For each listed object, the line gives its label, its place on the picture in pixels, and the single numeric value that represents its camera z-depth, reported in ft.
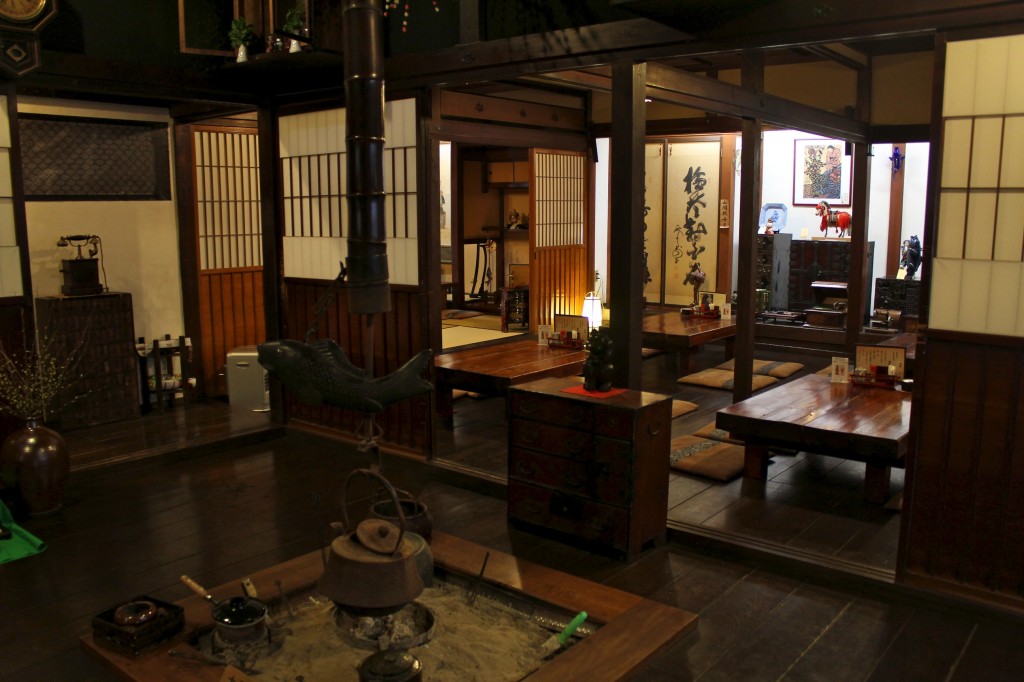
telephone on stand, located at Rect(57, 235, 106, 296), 20.70
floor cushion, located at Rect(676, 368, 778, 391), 25.49
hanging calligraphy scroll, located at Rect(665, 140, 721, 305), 32.99
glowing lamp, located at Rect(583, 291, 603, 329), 26.78
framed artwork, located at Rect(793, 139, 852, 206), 33.22
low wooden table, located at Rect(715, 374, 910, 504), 14.53
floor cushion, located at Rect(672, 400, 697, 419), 22.40
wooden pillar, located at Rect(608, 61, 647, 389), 14.07
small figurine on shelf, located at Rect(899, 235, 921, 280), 30.50
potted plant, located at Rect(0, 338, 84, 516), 15.30
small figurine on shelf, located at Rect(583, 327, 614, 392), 13.76
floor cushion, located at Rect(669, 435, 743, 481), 17.24
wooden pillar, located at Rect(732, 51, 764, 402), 20.43
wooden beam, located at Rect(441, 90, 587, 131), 25.59
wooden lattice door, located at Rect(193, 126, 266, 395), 24.38
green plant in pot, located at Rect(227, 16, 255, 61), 17.97
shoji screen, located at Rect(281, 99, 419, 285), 18.01
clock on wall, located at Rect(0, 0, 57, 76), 15.52
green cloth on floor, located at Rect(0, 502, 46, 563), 13.83
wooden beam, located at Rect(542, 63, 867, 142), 17.29
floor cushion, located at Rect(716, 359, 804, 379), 26.96
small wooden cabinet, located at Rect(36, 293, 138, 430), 20.45
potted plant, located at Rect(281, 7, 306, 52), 17.07
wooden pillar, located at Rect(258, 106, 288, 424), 20.95
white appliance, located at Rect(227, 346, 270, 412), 23.06
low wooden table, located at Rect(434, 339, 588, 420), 18.98
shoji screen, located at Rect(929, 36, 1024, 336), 10.66
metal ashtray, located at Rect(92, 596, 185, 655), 10.00
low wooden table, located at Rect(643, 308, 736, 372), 24.61
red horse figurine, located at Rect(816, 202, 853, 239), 32.99
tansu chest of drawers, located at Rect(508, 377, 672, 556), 13.10
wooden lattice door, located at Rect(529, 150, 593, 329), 30.99
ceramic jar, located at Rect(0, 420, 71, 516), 15.28
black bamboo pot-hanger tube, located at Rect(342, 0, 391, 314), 8.59
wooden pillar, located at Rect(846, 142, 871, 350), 28.43
